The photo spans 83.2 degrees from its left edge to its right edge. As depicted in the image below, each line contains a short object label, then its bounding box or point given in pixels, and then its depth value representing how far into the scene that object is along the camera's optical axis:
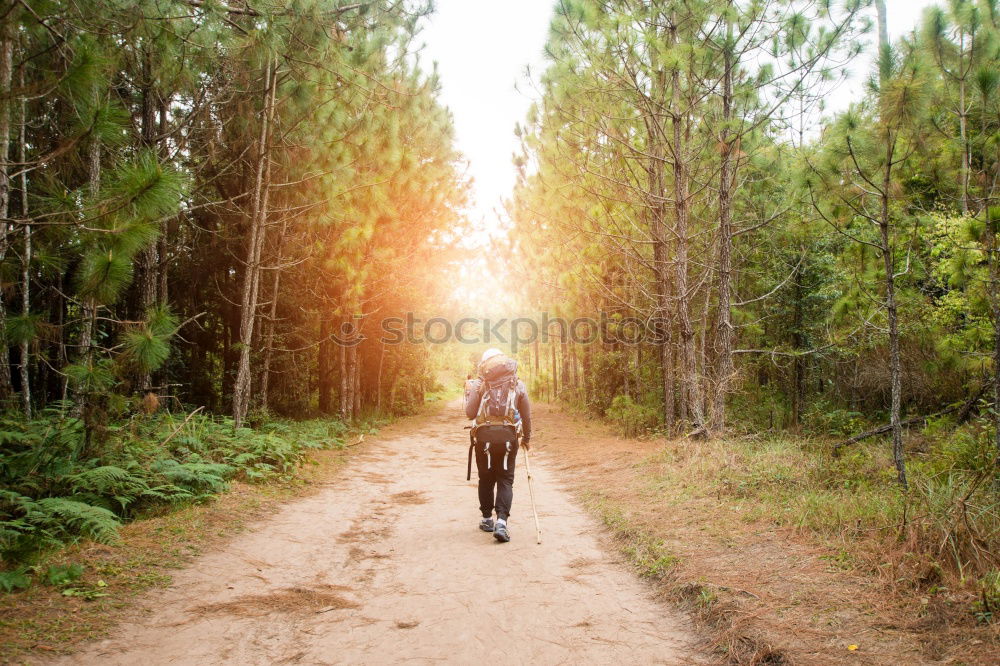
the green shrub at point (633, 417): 12.95
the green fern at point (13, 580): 3.68
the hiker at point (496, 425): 5.67
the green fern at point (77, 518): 4.70
